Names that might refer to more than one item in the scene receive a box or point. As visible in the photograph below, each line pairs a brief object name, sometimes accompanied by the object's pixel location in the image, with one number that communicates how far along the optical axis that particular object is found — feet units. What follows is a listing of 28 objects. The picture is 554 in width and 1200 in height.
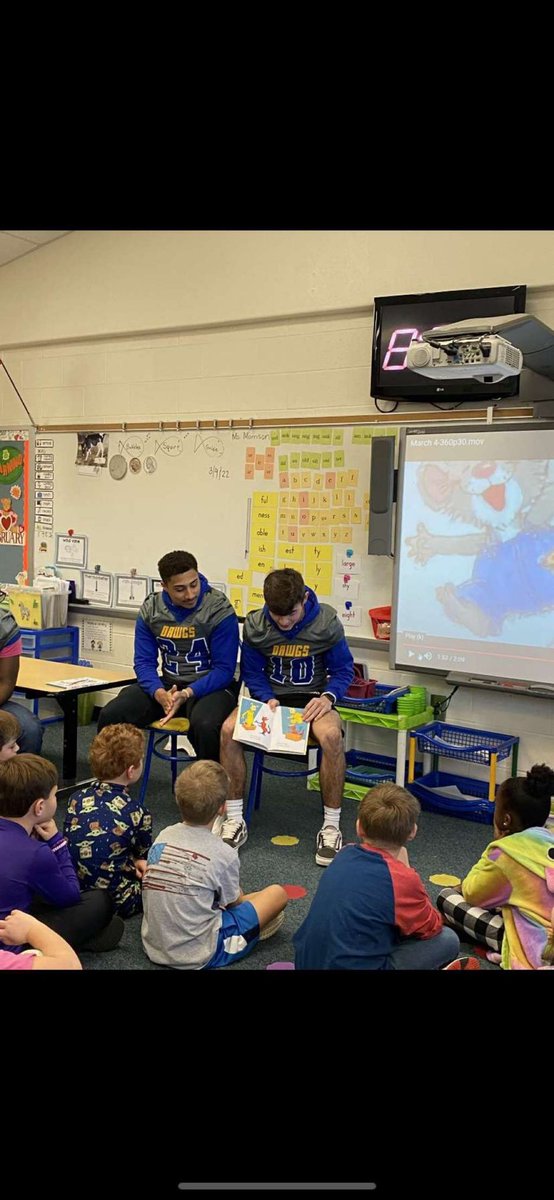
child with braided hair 7.41
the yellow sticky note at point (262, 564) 15.71
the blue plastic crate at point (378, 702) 13.37
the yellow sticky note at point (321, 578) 15.03
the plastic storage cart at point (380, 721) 13.25
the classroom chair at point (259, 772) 11.55
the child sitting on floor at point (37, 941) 6.33
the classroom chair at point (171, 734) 12.13
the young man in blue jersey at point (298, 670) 11.45
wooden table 12.41
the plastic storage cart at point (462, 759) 12.66
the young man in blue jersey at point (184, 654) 12.23
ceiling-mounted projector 10.36
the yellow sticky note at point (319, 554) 14.99
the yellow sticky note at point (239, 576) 15.99
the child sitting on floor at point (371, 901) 6.67
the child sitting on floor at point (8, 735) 9.47
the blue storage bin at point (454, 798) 12.86
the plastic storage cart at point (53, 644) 17.58
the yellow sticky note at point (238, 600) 16.12
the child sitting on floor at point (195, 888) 7.76
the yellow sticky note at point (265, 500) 15.52
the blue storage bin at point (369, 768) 13.57
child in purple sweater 7.20
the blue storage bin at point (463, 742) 12.60
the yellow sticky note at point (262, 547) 15.66
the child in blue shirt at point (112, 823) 8.58
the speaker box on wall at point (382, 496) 13.62
